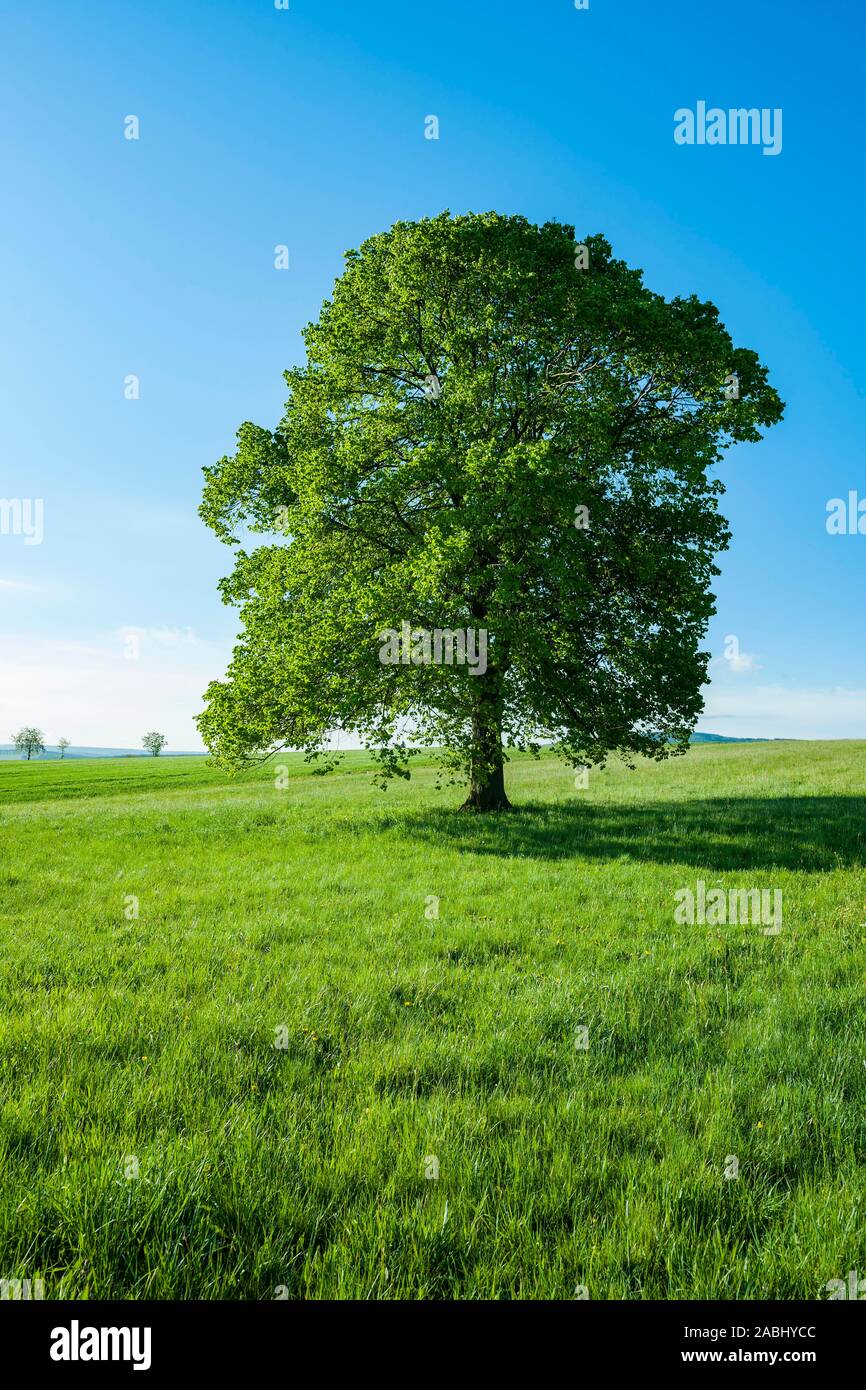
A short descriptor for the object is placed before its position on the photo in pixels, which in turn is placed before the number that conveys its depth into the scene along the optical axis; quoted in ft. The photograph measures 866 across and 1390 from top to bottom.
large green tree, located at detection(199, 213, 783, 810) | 56.95
